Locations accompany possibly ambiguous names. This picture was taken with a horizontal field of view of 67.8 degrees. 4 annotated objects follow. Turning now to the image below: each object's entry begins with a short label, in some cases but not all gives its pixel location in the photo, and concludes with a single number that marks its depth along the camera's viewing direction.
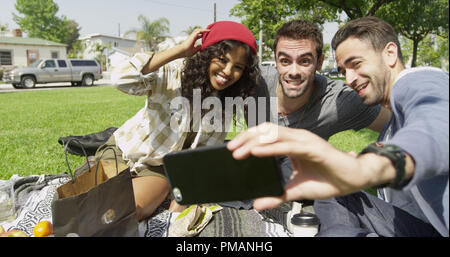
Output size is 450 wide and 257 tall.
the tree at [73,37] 42.44
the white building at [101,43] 42.53
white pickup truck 17.33
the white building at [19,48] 22.97
